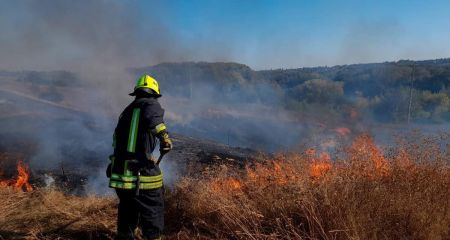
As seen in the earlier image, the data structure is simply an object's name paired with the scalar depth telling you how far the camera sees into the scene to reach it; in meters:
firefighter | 3.56
